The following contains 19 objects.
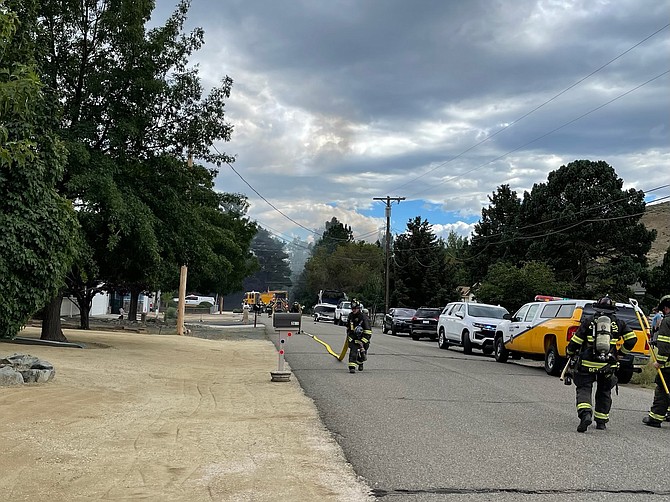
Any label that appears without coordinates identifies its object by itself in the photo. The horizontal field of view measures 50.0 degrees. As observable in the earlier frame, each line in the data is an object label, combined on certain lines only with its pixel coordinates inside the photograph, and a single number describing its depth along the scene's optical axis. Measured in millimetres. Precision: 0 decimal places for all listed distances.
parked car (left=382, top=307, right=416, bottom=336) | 40534
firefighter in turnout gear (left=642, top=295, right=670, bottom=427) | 10055
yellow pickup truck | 16578
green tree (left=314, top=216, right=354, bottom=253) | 125562
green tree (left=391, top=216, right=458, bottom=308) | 57062
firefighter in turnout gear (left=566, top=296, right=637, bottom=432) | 9672
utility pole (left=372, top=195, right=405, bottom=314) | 55375
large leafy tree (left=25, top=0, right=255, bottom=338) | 20156
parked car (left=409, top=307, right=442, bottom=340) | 36125
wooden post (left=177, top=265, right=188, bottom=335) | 32469
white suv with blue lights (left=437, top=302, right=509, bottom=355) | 24516
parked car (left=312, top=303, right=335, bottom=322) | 56281
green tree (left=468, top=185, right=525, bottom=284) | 55969
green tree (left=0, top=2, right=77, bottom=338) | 16062
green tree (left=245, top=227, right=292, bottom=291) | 166538
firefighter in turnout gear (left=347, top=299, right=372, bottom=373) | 16391
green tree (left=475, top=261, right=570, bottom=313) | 37719
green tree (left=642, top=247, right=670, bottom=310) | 47125
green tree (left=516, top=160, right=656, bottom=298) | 46438
